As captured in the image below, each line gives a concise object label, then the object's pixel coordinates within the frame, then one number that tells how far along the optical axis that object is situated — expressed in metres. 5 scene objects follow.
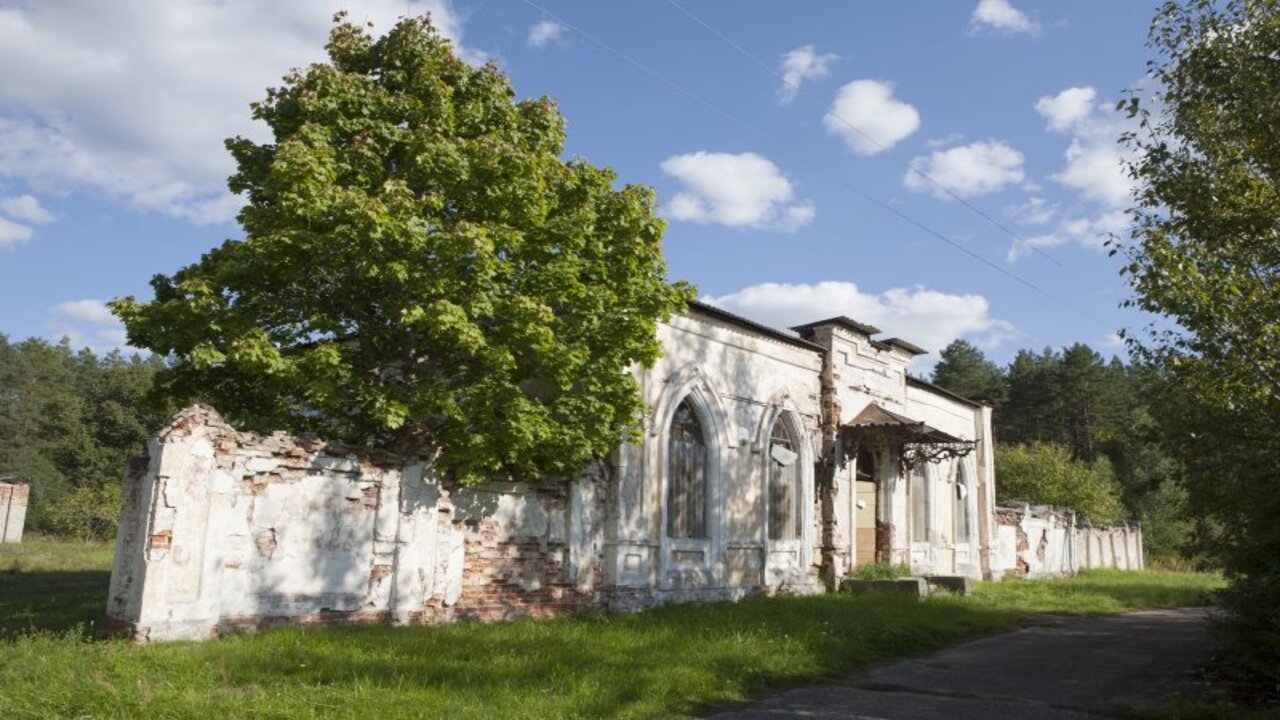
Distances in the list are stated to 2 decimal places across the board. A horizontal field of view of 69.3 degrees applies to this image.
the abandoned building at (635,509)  10.20
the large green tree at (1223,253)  11.23
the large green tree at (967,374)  63.50
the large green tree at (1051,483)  39.62
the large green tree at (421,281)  11.05
